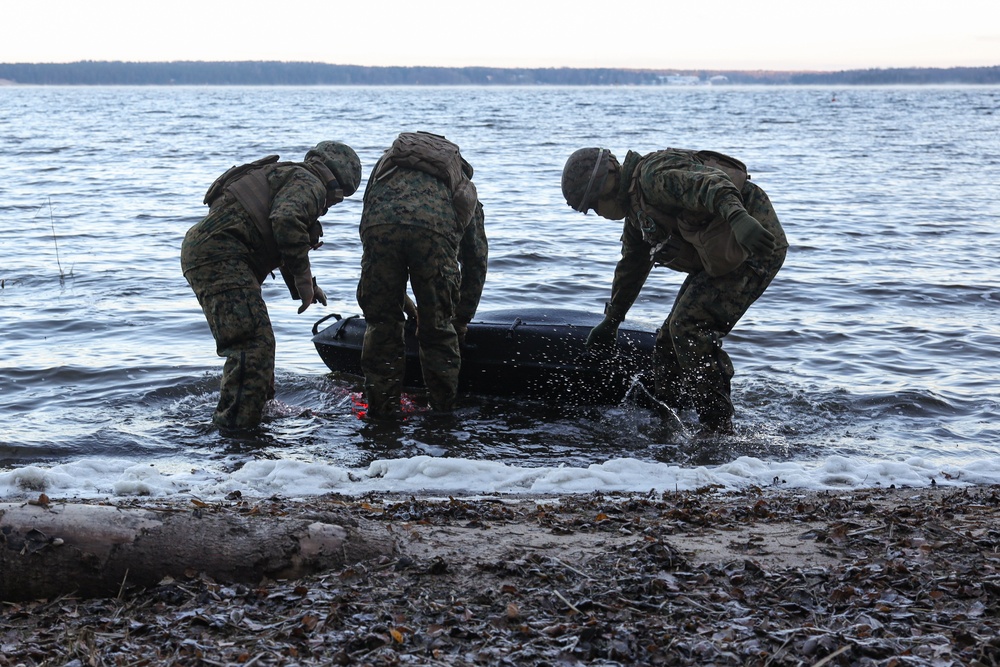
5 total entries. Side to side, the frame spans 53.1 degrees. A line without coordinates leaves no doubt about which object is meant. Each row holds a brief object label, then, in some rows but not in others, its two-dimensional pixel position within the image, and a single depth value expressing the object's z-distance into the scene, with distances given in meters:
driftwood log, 3.49
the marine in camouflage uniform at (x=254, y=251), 6.35
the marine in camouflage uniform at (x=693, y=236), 6.02
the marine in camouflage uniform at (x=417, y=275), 6.45
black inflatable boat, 7.04
